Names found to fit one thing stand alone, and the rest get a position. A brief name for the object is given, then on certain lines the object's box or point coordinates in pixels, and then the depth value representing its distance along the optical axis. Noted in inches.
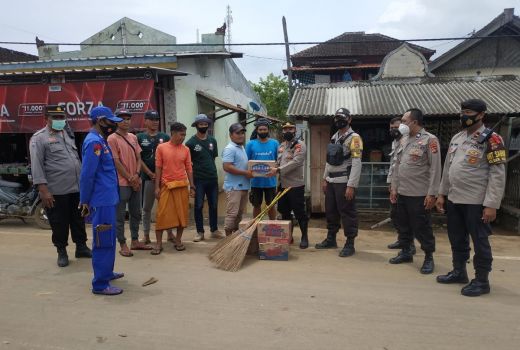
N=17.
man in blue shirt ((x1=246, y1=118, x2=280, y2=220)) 215.2
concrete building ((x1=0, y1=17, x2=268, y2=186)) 313.9
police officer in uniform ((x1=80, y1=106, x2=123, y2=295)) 143.6
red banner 309.4
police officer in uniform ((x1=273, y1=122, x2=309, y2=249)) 203.9
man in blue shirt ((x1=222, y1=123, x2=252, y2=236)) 208.1
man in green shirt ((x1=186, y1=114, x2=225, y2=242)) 226.4
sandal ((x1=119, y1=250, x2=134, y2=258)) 195.6
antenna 772.3
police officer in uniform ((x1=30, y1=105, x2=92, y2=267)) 177.9
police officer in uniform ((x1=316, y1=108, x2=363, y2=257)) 188.9
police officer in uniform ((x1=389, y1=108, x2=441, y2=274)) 169.9
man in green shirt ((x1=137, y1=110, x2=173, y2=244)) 216.7
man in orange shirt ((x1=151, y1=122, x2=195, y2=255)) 201.2
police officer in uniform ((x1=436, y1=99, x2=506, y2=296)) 139.2
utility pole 620.3
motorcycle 270.1
